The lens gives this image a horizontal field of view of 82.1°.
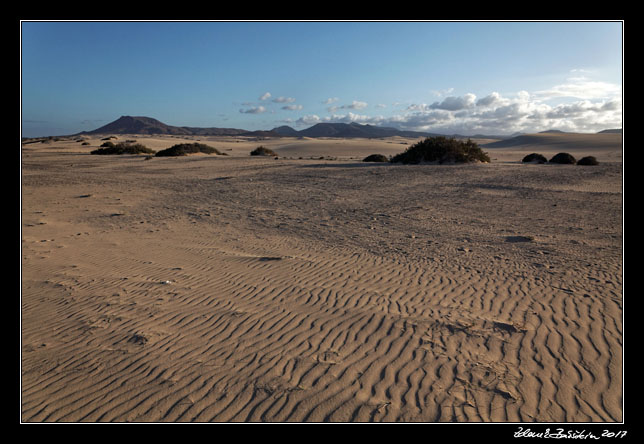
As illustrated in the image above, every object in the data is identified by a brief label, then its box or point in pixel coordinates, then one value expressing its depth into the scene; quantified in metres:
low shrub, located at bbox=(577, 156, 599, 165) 19.87
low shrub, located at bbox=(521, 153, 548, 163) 22.75
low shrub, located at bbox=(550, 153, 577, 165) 21.09
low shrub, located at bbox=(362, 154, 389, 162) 24.81
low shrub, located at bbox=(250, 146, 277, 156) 32.31
